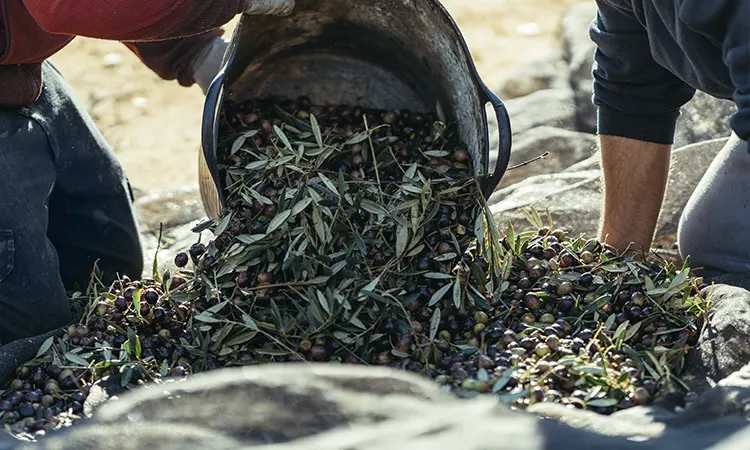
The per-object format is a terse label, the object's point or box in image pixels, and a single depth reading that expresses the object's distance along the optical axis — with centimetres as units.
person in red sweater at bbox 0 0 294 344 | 237
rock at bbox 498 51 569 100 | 502
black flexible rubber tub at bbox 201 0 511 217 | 255
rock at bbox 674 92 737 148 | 388
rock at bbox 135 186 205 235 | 390
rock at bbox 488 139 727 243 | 329
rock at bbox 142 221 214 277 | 328
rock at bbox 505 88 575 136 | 439
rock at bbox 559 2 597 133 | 446
